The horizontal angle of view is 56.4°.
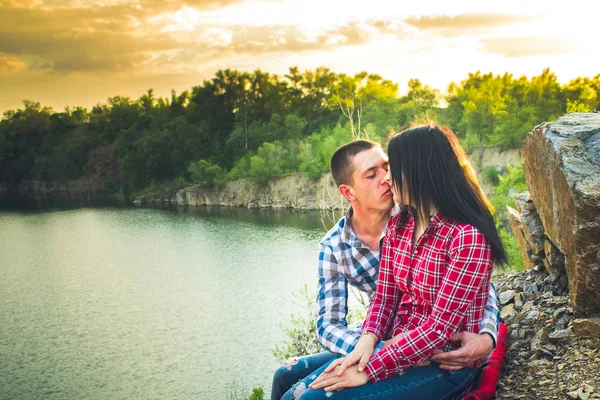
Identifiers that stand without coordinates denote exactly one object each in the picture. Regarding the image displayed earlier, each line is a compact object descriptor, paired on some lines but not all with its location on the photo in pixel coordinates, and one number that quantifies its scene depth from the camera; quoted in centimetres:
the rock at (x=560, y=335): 375
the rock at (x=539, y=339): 375
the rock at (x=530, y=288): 471
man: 344
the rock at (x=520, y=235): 534
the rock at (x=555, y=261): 452
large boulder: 347
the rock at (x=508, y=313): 434
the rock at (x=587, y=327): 359
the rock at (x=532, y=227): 494
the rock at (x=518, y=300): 455
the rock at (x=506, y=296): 476
